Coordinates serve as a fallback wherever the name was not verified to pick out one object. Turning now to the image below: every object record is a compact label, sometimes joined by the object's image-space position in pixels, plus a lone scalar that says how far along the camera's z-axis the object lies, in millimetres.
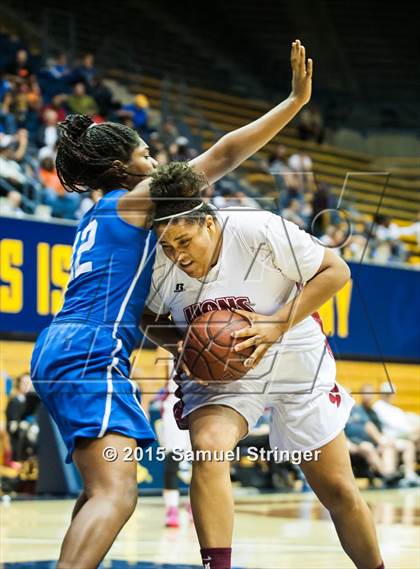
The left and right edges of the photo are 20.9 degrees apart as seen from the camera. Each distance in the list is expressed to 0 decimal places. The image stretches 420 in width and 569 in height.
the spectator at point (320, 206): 14345
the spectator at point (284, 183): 15153
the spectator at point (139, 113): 16109
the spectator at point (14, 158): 11812
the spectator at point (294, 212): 14336
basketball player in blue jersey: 3467
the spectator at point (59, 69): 15610
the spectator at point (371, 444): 13125
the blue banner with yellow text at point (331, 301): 10672
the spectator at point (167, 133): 15620
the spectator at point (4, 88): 13562
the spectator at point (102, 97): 15648
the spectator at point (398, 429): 13711
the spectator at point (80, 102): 15078
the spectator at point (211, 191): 13206
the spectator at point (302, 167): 16234
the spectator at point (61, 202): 11945
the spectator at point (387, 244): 15641
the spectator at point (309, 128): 20812
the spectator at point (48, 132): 13180
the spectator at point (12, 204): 11168
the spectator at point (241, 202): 12266
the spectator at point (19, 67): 14594
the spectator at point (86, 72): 15844
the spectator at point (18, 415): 10852
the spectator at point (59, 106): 14289
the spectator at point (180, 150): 14578
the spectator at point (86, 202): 12016
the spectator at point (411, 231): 17562
